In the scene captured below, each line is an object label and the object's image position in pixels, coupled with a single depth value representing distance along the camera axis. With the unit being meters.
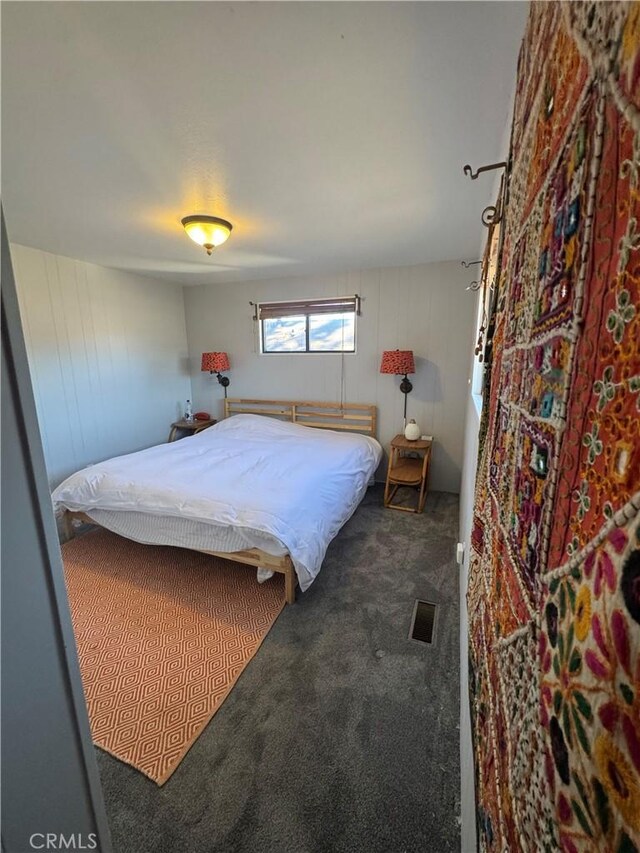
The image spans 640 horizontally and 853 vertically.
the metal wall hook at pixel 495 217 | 1.15
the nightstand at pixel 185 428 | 4.37
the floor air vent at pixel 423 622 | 1.83
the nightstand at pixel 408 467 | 3.21
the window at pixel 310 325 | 3.80
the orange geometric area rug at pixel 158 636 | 1.39
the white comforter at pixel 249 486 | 2.00
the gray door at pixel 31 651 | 0.52
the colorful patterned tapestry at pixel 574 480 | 0.23
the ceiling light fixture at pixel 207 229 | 2.14
